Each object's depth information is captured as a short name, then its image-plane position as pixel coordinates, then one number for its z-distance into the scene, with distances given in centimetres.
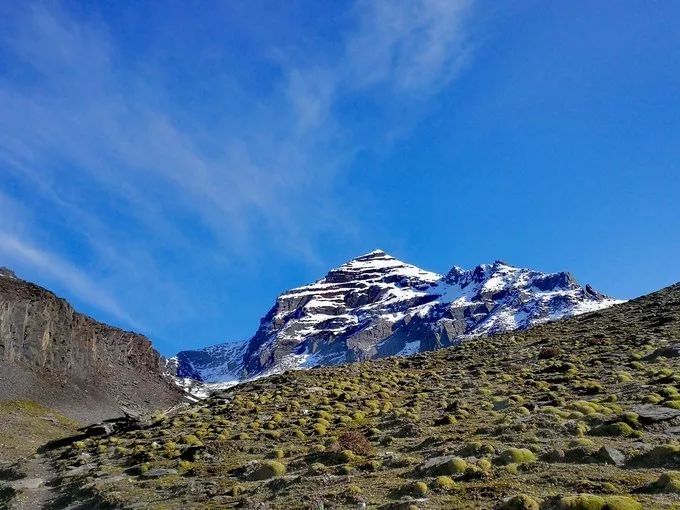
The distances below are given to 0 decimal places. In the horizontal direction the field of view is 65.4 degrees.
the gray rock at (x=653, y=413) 2169
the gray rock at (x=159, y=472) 2452
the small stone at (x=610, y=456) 1734
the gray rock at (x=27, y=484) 2786
